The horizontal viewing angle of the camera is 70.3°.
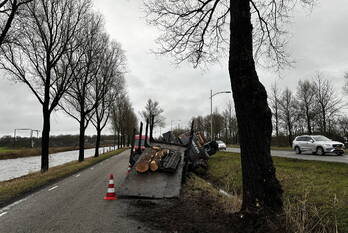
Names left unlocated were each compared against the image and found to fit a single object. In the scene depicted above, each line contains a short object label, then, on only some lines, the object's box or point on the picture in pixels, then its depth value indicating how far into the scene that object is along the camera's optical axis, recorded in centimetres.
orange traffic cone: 755
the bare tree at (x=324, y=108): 3938
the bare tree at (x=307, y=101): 4016
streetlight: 3097
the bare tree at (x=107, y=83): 2472
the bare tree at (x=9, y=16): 944
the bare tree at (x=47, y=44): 1471
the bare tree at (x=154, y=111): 6231
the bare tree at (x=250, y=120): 453
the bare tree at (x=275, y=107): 4653
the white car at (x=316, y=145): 1912
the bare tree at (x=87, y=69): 1817
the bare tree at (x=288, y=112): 4269
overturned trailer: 756
